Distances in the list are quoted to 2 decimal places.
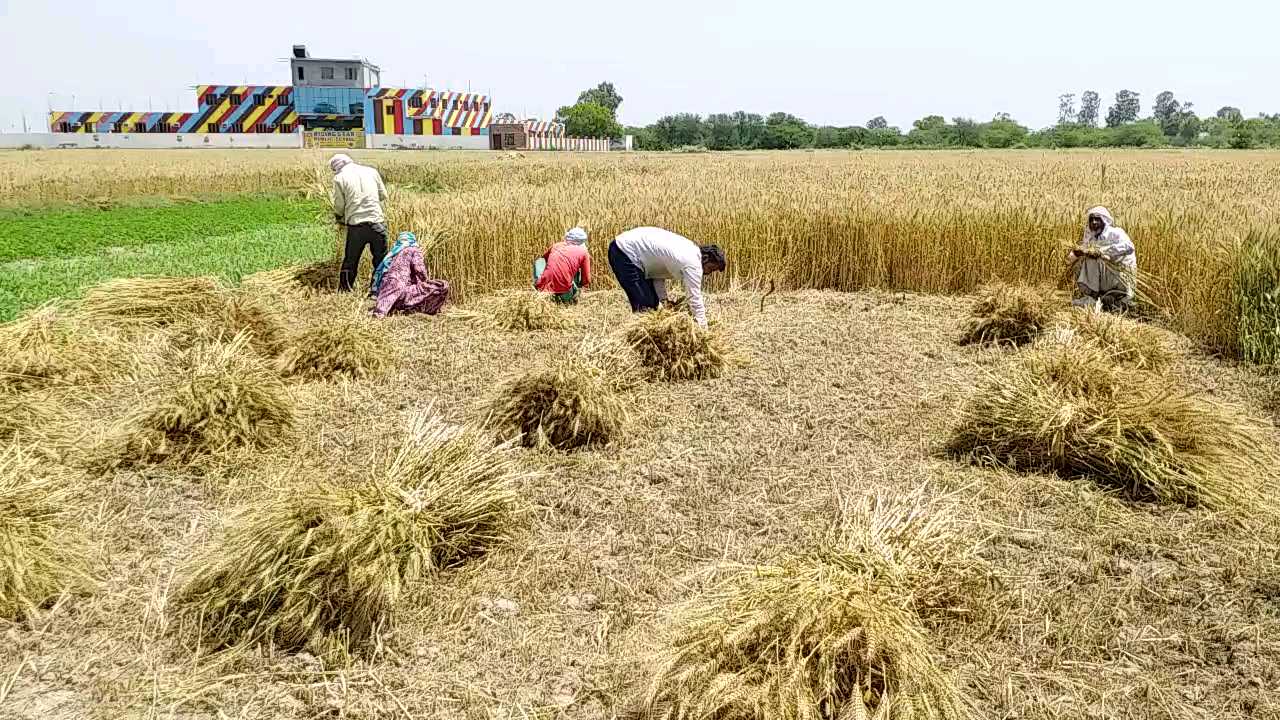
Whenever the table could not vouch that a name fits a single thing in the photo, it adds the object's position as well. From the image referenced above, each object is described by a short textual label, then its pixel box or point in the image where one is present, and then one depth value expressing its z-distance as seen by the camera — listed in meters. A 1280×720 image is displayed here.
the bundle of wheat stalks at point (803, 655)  2.46
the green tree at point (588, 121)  90.31
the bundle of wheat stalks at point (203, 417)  4.59
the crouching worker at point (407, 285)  8.09
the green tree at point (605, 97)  115.62
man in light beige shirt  8.41
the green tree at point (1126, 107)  121.19
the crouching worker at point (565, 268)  8.09
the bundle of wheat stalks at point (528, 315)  7.51
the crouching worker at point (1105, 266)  7.26
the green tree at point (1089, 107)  137.94
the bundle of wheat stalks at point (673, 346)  5.85
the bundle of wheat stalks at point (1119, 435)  4.08
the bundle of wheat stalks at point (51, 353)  5.70
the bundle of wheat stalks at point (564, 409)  4.73
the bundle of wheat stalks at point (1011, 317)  6.74
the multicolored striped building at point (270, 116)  75.44
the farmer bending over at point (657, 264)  6.25
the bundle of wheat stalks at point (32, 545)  3.29
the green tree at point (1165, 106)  126.00
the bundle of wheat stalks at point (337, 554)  3.12
